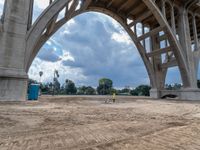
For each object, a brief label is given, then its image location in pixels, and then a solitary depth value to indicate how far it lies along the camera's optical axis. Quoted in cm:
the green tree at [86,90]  7635
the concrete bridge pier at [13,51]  1138
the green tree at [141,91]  6260
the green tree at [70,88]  7269
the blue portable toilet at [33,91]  1427
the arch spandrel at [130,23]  1427
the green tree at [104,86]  7839
